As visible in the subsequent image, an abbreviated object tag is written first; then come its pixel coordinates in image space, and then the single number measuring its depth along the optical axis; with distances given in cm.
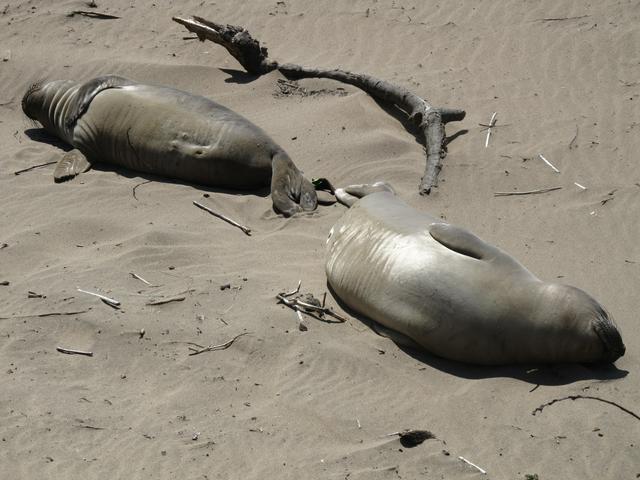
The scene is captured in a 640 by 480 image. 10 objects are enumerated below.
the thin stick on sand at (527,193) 1515
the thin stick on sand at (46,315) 1120
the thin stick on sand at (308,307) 1149
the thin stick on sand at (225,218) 1392
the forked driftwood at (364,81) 1616
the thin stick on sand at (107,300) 1140
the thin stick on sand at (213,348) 1063
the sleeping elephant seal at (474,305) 1038
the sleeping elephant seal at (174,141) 1557
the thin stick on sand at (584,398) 973
